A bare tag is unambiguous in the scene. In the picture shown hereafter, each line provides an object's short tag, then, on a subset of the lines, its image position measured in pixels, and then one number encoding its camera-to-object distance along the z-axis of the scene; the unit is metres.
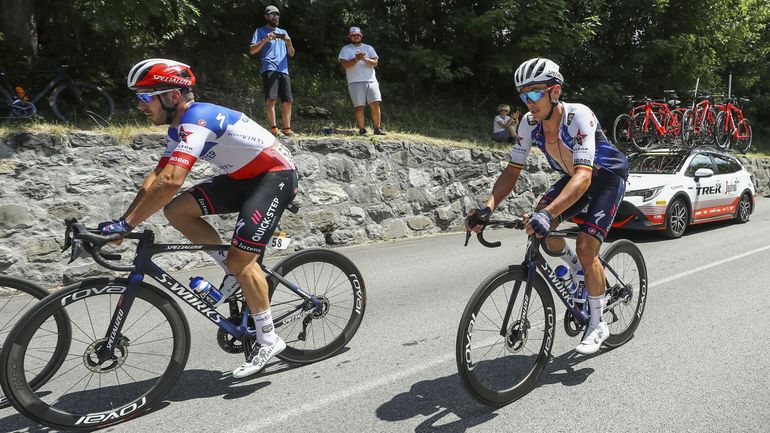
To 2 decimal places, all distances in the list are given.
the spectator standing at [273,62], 9.63
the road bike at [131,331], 3.06
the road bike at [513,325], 3.29
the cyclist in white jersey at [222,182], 3.32
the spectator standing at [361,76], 10.75
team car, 9.73
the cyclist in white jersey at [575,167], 3.67
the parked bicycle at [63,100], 8.22
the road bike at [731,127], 16.62
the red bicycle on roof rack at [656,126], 14.92
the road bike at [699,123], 15.60
